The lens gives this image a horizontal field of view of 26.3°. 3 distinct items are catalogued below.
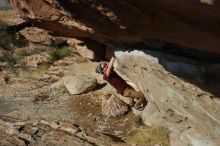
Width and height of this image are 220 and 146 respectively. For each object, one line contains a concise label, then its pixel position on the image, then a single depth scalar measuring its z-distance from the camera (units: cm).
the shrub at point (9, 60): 1687
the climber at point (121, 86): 1288
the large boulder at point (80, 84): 1420
